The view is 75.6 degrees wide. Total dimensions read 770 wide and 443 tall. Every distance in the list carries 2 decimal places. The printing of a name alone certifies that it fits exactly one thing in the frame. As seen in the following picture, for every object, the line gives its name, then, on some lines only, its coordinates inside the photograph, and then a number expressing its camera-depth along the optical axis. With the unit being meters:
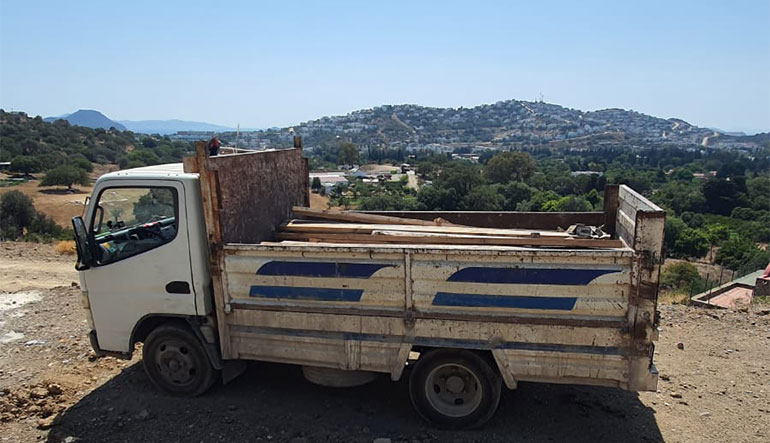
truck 3.95
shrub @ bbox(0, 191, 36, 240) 23.03
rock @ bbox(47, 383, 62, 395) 5.13
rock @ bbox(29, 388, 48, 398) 5.10
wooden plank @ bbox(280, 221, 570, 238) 4.94
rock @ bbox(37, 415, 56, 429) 4.61
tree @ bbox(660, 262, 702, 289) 25.50
